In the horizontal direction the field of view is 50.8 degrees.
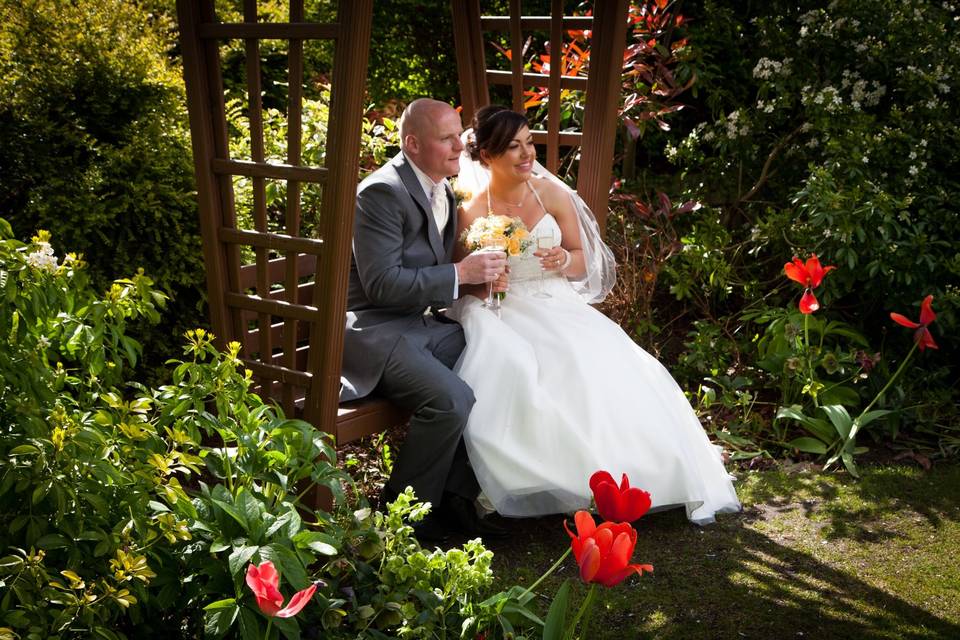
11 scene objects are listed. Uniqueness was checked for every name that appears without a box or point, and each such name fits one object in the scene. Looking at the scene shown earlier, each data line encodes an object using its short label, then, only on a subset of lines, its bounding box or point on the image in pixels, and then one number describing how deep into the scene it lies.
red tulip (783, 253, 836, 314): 4.36
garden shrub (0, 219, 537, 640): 1.99
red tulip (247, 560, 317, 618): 1.80
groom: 3.72
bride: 3.78
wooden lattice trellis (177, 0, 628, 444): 3.21
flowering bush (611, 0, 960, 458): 4.86
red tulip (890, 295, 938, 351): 4.25
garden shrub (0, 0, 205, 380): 4.11
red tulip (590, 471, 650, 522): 2.28
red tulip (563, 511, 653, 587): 2.03
